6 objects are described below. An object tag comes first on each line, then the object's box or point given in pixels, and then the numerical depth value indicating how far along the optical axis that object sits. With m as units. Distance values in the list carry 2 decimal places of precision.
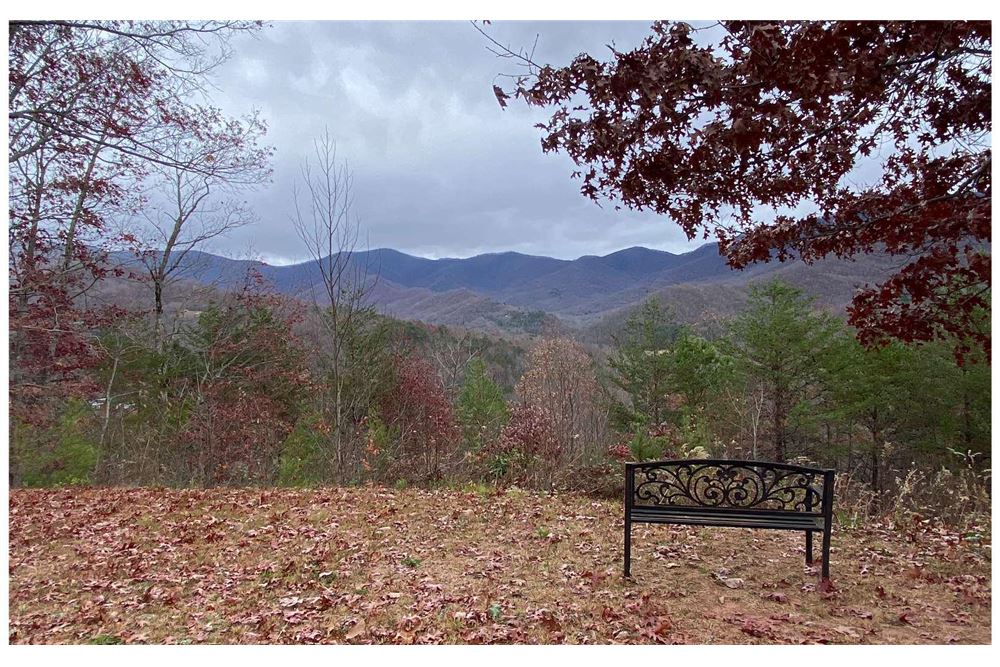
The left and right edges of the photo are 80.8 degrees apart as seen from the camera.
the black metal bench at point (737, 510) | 2.97
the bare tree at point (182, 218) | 6.94
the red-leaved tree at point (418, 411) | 10.57
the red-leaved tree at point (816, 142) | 2.34
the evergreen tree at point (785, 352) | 12.51
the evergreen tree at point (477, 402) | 14.12
